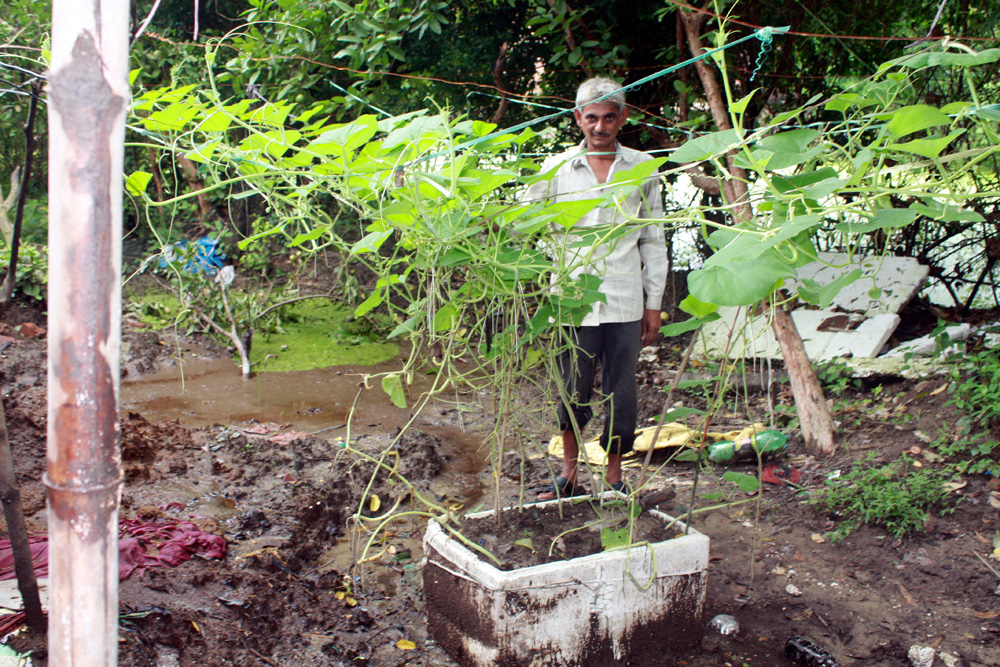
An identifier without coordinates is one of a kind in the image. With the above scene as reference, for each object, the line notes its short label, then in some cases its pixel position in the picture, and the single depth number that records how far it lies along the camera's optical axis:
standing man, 2.69
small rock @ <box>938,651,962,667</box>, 2.10
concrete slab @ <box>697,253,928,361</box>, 4.65
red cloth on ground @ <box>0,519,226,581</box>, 2.13
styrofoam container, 1.95
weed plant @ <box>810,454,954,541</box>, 2.76
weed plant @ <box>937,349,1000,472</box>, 2.98
